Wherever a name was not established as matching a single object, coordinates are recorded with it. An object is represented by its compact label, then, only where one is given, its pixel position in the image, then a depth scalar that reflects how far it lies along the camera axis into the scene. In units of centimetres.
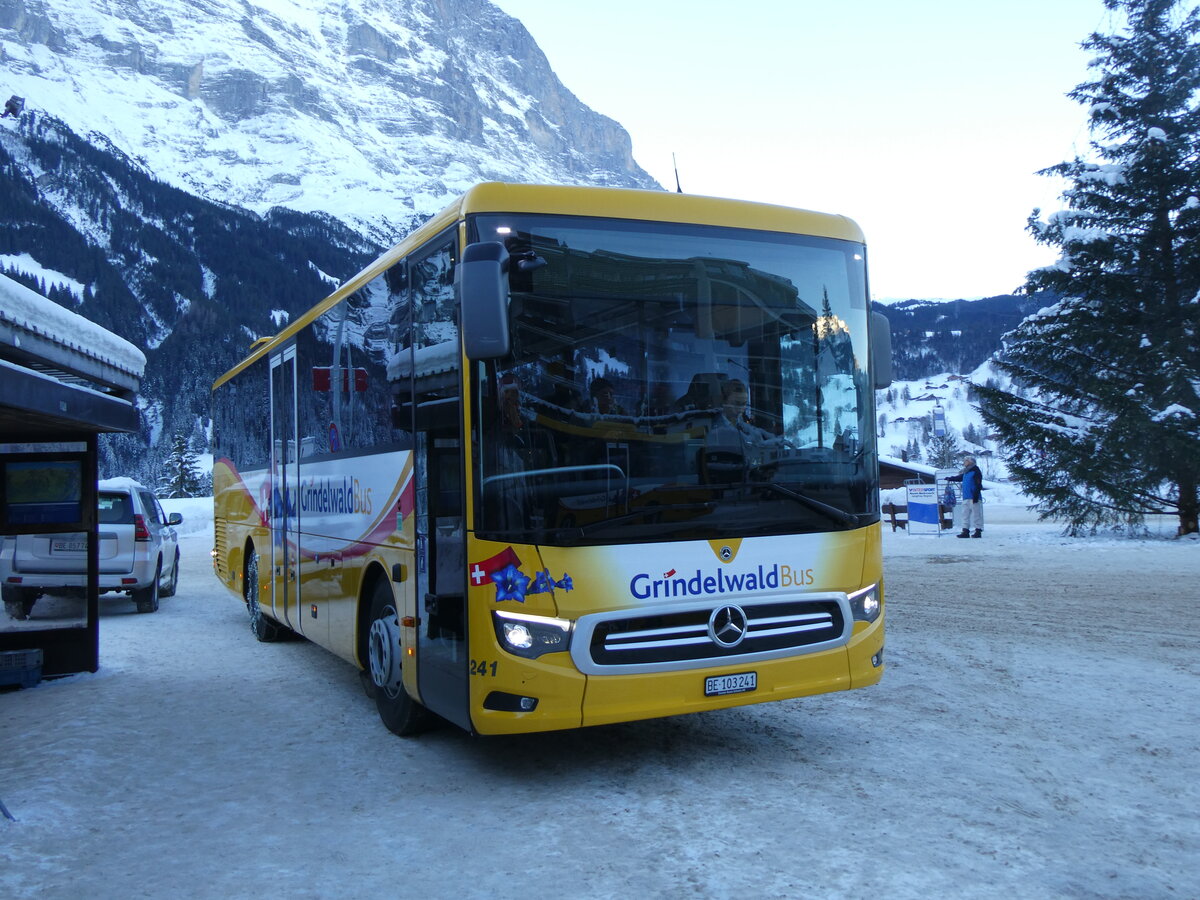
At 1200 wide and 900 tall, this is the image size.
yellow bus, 527
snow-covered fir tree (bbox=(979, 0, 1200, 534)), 2036
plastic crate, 864
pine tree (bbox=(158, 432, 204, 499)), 9106
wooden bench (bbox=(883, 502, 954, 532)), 2972
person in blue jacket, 2362
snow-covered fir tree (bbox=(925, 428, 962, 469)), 12431
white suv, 894
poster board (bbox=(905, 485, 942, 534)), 2642
